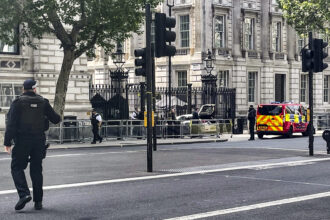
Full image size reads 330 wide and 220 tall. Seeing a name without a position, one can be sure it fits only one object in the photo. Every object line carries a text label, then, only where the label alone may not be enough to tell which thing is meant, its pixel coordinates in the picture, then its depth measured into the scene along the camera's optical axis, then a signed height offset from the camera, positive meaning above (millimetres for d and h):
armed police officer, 9414 -392
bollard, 19828 -811
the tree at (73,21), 25953 +3448
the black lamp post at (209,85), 39656 +1387
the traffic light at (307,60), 18547 +1332
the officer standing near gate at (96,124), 27286 -612
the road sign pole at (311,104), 18625 +135
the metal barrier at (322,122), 45409 -870
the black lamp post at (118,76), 31688 +1555
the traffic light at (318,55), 18484 +1457
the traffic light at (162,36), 14969 +1599
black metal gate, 32094 +83
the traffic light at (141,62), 15177 +1039
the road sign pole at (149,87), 14375 +461
